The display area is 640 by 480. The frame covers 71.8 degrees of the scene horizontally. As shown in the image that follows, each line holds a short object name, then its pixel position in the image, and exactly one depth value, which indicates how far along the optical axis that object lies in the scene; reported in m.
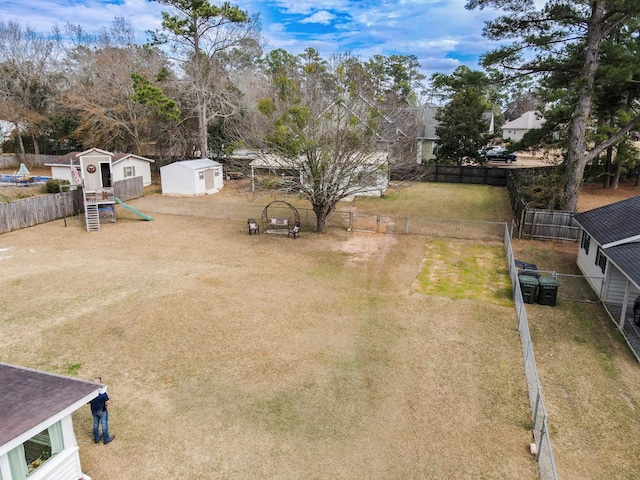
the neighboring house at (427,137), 47.74
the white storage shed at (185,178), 33.12
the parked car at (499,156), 51.45
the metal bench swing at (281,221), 22.81
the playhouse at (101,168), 27.75
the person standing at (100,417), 8.20
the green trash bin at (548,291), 14.58
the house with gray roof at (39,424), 6.32
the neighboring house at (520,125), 67.69
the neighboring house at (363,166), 21.28
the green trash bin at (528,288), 14.73
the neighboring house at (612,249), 13.22
